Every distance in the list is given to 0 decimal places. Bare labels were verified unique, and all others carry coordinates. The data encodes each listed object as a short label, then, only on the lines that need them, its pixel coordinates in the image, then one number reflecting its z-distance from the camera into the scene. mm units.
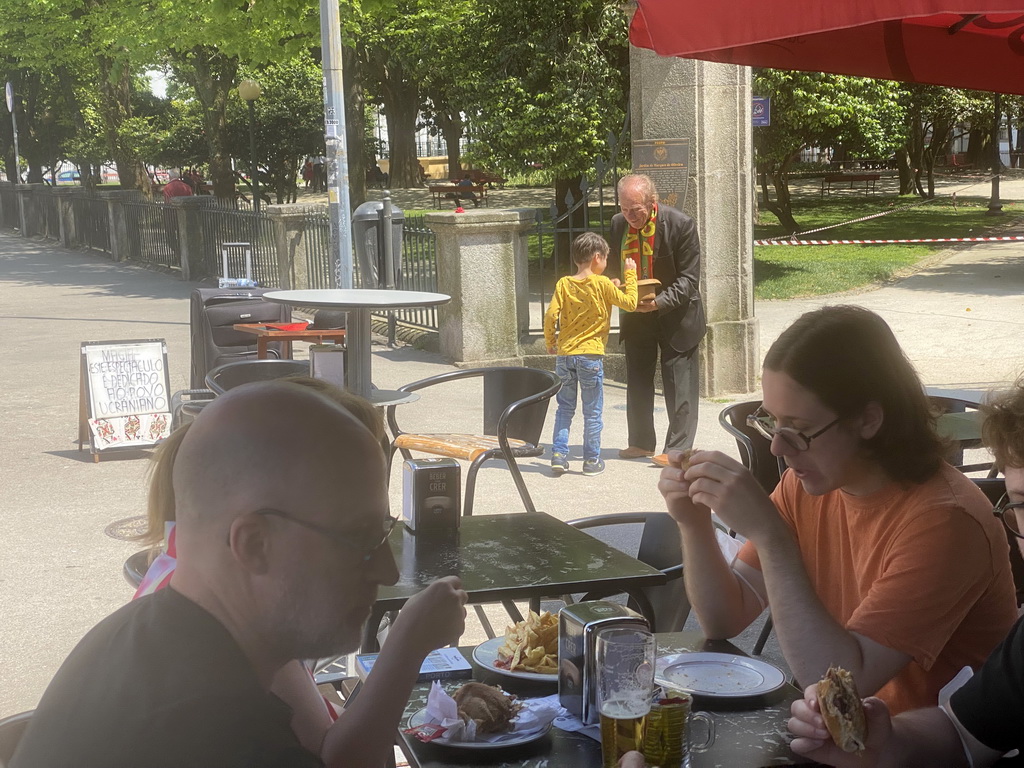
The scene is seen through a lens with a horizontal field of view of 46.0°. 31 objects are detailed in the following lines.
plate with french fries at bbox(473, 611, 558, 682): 2576
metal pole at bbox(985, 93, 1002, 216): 28234
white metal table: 6504
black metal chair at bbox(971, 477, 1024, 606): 3389
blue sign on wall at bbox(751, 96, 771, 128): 14130
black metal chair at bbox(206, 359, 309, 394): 6020
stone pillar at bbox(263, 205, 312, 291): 15703
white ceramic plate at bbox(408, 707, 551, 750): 2209
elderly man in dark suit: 7930
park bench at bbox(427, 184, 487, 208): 35931
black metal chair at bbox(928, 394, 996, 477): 4795
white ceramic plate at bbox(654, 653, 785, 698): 2447
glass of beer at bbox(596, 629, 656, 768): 2107
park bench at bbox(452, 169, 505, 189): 40906
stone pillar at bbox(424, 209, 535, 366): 11258
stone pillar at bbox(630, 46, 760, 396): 9523
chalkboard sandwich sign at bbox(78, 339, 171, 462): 8258
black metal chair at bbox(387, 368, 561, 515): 6059
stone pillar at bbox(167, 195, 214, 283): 21250
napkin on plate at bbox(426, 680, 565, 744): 2242
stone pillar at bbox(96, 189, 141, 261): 25812
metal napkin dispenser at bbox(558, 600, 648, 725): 2295
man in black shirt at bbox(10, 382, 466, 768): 1513
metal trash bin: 12758
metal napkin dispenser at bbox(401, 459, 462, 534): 3629
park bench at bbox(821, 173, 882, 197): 38588
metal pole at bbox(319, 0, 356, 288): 11977
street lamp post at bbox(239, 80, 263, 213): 24234
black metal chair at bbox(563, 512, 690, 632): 3455
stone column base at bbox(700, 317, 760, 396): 9906
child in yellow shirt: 7793
